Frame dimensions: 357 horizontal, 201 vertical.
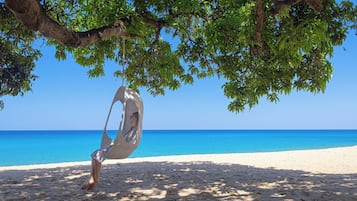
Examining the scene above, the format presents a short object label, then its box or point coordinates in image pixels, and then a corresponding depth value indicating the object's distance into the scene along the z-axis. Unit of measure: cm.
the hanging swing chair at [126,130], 342
